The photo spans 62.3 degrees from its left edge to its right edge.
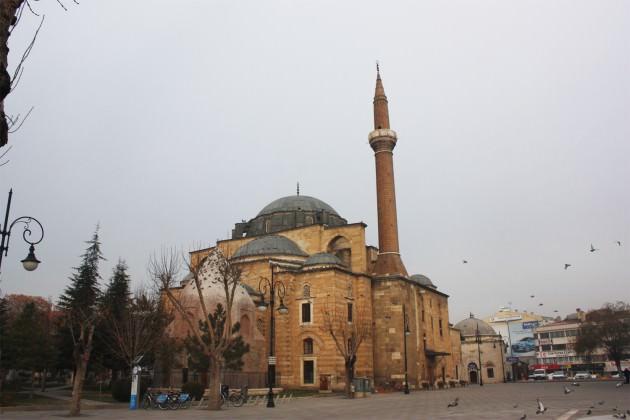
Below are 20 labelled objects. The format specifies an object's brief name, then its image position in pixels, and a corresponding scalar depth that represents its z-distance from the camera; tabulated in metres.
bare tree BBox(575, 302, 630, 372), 45.53
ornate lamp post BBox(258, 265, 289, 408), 30.54
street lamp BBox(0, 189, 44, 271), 10.48
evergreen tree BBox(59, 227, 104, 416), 28.50
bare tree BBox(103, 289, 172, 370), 21.59
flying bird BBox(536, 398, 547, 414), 13.48
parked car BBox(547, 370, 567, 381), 55.00
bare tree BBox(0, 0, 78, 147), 3.95
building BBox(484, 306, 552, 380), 75.69
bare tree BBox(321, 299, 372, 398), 29.44
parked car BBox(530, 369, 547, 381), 59.09
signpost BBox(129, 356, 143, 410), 17.81
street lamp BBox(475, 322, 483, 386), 51.05
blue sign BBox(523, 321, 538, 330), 77.06
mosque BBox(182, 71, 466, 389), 30.22
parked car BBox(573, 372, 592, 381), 53.72
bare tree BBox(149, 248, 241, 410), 17.06
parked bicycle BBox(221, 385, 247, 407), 19.45
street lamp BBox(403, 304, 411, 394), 28.02
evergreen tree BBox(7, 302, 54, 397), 24.31
